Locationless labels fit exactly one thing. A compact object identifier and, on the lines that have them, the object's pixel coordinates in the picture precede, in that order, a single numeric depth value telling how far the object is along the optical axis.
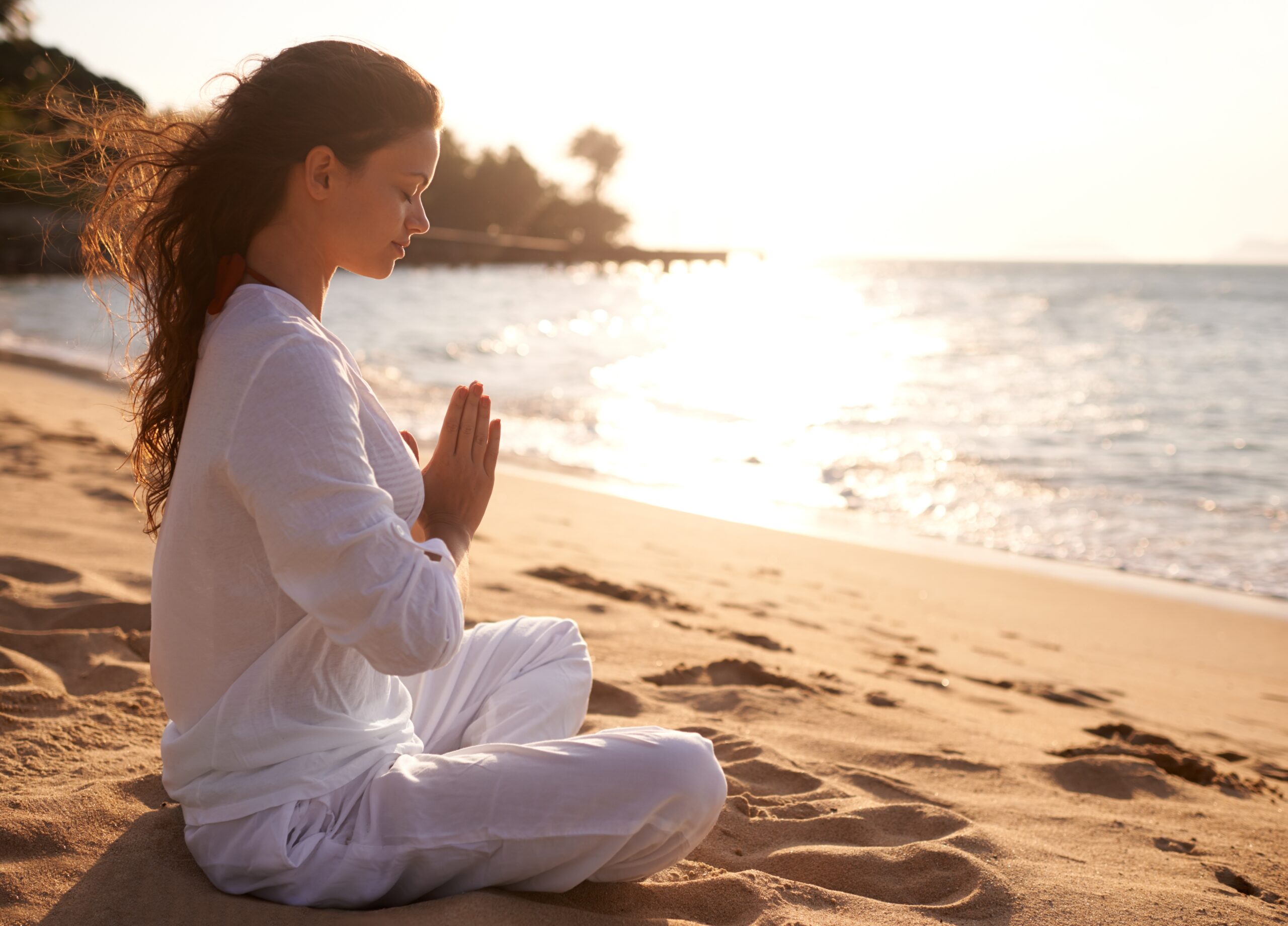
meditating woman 1.59
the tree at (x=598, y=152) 79.62
